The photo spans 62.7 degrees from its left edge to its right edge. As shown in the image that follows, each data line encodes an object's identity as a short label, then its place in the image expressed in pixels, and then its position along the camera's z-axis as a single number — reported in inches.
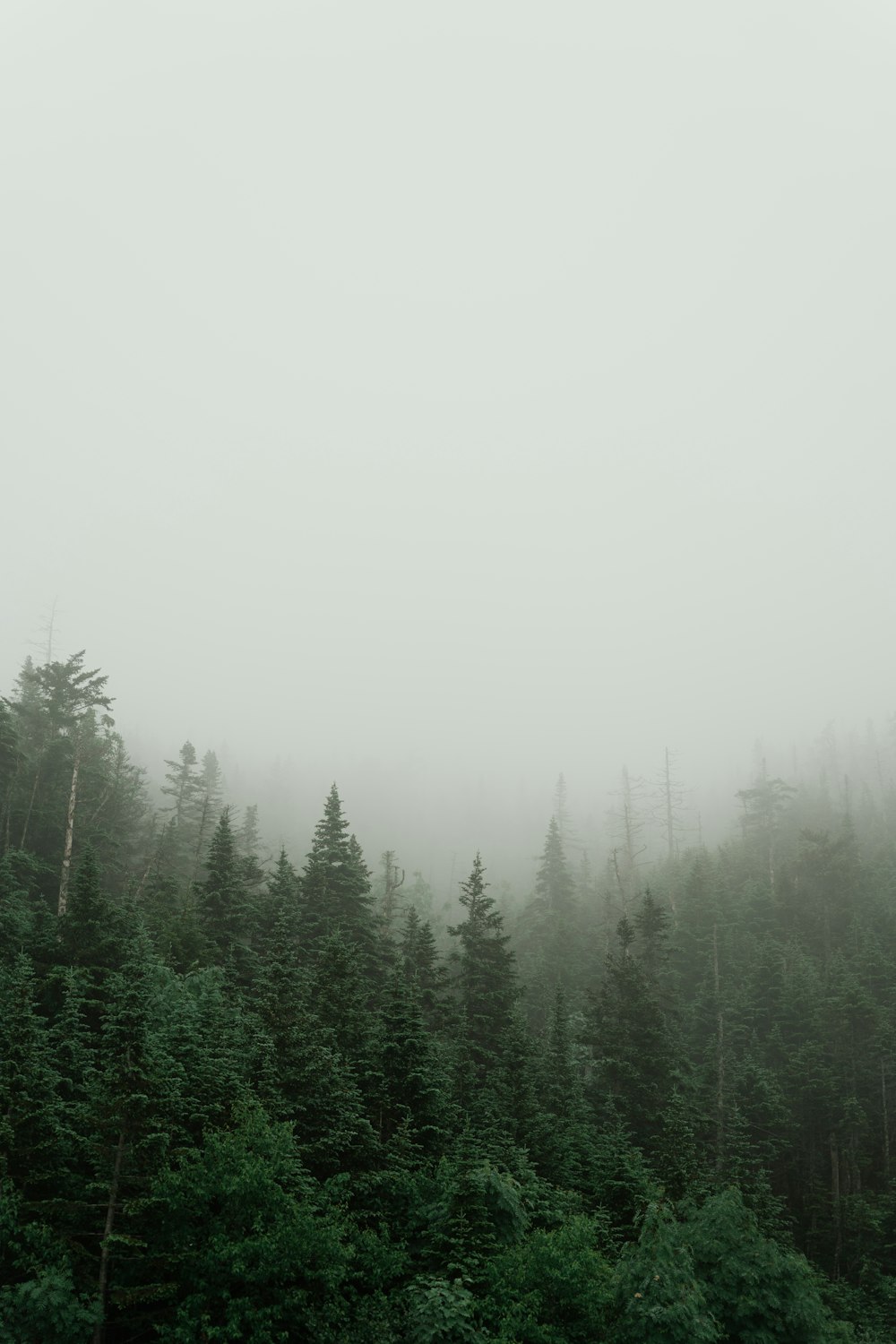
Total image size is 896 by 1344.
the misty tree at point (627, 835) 3353.8
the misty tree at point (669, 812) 3585.1
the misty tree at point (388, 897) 2307.2
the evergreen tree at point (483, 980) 1598.2
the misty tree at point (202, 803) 2412.6
